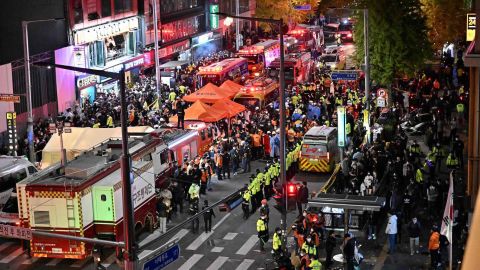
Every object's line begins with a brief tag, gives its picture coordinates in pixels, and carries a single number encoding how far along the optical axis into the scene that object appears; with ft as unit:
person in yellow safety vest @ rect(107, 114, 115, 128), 141.23
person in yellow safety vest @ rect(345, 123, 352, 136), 120.84
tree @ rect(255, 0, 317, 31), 280.51
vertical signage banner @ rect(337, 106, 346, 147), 114.62
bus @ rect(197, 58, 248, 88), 177.88
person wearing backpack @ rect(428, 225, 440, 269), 74.33
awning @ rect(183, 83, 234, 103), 153.48
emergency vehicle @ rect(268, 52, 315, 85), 194.39
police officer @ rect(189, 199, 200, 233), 93.30
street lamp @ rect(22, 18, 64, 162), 110.90
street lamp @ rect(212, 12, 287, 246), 75.20
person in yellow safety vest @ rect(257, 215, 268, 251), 82.02
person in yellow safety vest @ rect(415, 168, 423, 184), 98.73
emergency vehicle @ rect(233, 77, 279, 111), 164.35
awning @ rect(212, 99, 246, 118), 144.77
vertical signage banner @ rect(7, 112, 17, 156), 117.39
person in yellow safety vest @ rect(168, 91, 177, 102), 172.76
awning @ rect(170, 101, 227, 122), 138.10
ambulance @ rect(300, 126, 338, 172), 119.75
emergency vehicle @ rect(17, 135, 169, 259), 77.25
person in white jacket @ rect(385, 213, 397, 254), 79.97
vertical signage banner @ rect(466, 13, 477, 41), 125.18
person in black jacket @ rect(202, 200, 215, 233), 92.09
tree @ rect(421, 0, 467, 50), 215.51
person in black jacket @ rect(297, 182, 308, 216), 89.07
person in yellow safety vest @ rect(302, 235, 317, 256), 73.15
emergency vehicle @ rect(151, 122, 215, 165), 114.52
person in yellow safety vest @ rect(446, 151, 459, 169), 109.50
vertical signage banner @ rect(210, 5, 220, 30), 271.49
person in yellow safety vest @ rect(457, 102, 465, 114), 139.85
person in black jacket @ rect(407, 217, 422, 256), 80.48
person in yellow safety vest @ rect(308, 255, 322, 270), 69.67
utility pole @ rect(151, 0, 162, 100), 173.78
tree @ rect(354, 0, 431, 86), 172.35
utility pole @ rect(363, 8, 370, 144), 145.03
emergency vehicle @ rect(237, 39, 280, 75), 203.51
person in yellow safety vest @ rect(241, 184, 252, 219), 96.73
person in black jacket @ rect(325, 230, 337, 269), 77.63
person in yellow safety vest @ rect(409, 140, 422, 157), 114.30
